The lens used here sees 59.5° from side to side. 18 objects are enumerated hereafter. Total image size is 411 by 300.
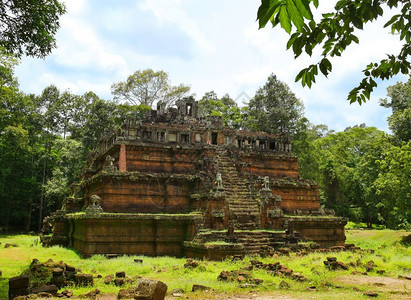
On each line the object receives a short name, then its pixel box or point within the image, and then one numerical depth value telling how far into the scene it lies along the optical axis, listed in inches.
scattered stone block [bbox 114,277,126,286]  450.4
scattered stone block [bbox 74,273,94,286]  445.7
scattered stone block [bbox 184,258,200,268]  563.6
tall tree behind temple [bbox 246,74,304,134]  1633.9
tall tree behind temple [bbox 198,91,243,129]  1958.7
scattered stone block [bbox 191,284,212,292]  406.4
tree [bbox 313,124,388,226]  1635.1
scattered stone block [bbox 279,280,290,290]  439.2
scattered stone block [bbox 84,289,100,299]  380.0
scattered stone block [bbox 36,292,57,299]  363.4
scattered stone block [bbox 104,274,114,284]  456.4
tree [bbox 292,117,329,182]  1587.6
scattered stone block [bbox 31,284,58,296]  376.5
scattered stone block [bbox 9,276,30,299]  370.6
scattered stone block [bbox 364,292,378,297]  382.0
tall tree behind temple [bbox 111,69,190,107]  1990.7
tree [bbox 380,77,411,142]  1306.6
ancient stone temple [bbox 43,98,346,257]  753.6
